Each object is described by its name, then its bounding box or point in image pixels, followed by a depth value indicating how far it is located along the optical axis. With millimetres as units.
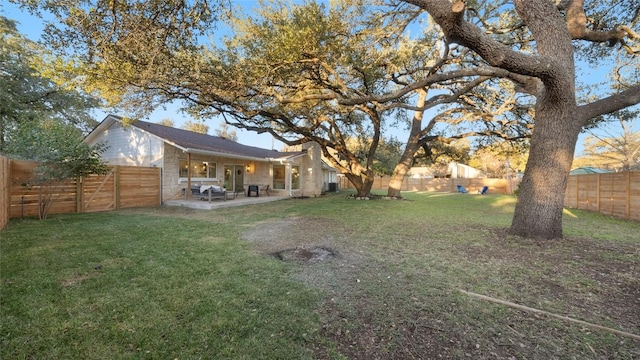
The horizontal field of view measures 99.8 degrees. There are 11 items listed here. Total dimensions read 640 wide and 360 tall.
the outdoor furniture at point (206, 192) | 12320
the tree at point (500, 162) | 16441
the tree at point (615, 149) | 24031
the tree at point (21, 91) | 12539
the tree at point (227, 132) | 43019
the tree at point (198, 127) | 36775
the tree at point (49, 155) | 7910
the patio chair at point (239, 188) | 16841
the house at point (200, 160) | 12726
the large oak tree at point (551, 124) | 5488
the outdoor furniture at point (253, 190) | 15882
